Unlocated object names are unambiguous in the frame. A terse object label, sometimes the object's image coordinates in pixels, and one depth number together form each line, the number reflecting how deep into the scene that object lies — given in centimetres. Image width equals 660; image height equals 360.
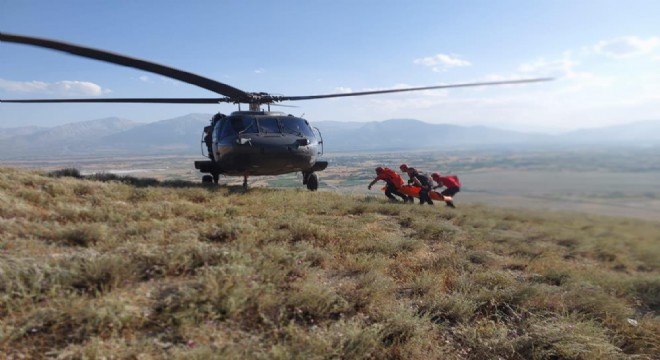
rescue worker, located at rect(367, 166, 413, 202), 1373
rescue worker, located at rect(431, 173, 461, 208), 1330
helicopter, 1032
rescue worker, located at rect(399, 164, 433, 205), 1318
